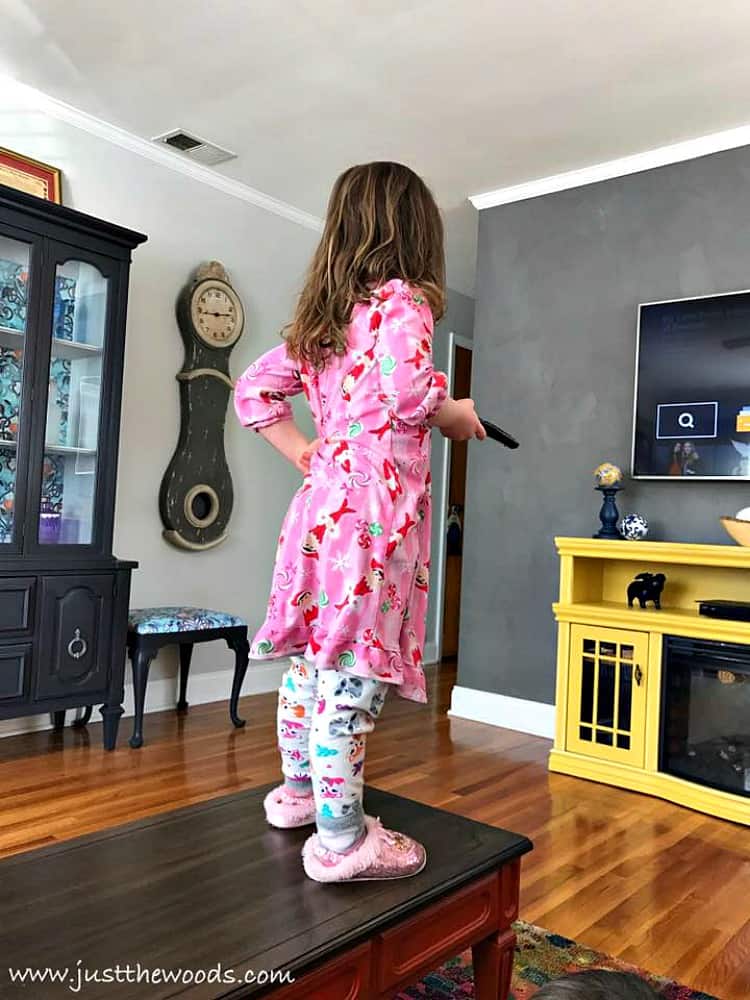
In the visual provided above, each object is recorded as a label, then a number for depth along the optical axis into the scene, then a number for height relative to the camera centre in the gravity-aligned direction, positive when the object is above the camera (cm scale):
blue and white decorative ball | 331 +4
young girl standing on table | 129 +2
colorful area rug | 161 -87
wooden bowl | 297 +5
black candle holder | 339 +9
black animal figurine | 317 -19
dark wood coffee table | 101 -53
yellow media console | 276 -50
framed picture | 325 +129
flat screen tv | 322 +59
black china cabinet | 291 +18
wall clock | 387 +46
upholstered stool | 321 -47
